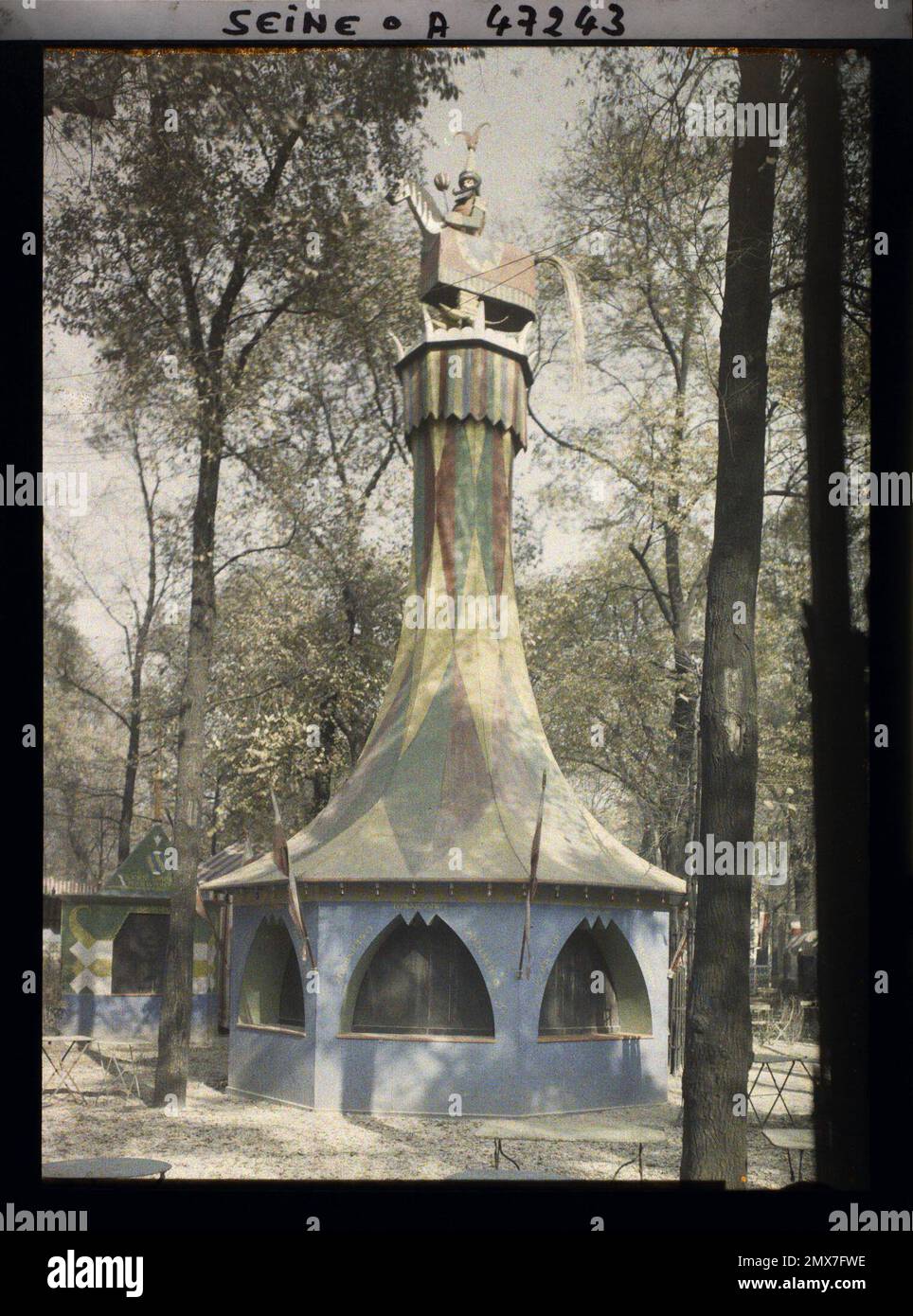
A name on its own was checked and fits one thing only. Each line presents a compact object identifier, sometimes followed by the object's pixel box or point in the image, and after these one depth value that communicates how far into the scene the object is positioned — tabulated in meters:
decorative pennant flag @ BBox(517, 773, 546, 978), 11.85
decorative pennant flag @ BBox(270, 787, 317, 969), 11.16
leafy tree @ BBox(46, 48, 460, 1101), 9.96
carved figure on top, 12.36
